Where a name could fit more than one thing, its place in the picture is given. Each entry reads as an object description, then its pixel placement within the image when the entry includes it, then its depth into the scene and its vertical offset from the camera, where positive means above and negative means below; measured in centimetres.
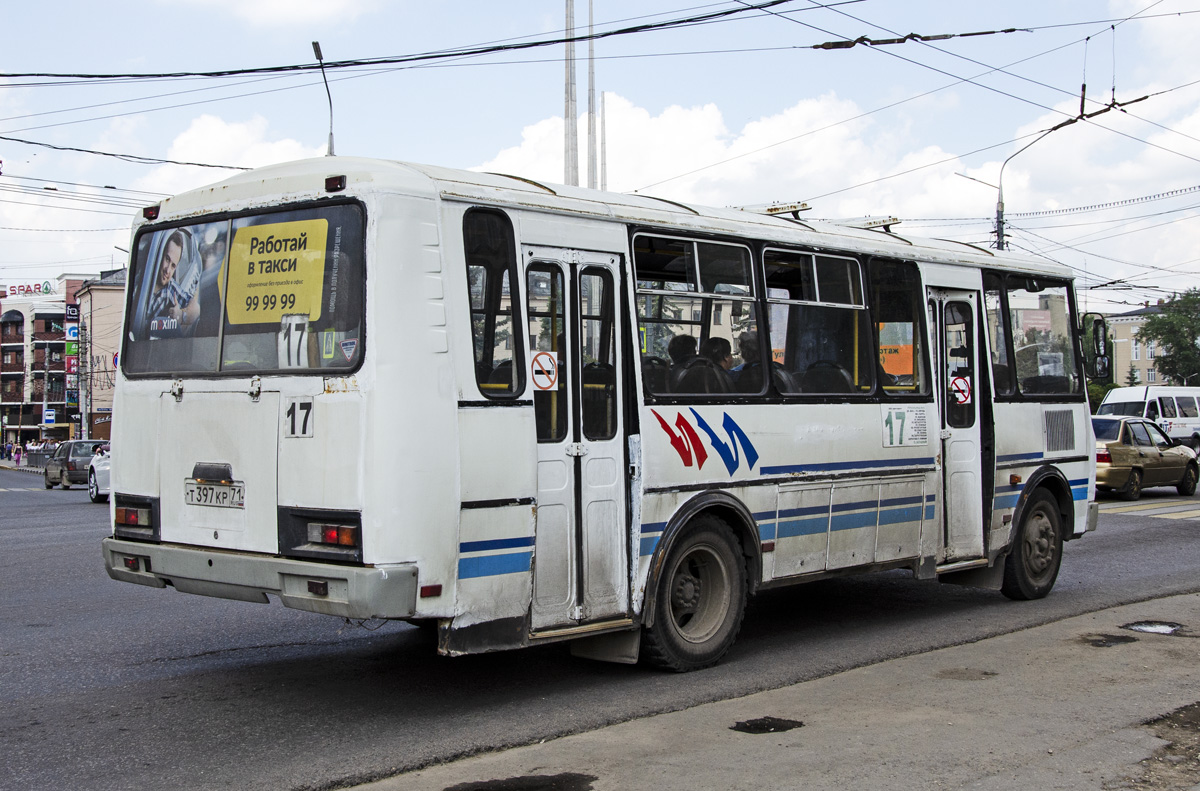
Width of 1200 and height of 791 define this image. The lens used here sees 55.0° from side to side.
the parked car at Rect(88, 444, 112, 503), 2733 -102
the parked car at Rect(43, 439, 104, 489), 3741 -77
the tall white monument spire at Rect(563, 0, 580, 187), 2617 +695
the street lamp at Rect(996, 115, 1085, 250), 3314 +587
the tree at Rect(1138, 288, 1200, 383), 9562 +643
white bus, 579 +11
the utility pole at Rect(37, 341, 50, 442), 12000 +690
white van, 3694 +20
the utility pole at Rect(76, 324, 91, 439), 7831 +287
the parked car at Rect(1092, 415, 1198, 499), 2205 -89
